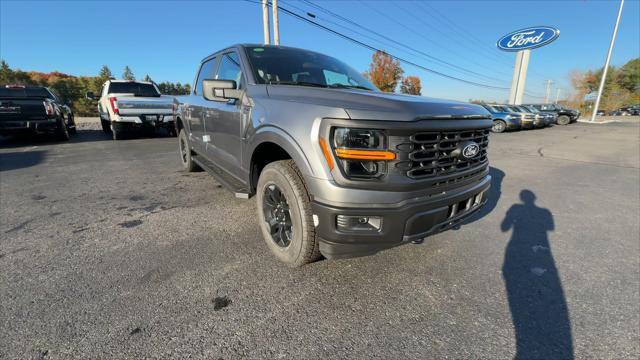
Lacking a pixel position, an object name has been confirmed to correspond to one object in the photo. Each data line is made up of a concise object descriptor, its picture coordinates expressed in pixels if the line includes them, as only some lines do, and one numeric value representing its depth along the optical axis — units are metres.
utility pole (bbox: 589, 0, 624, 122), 24.84
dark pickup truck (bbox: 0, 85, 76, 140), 7.91
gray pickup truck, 1.79
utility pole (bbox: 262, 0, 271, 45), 13.93
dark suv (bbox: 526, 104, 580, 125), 23.92
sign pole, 27.41
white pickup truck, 8.88
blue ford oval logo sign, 25.31
